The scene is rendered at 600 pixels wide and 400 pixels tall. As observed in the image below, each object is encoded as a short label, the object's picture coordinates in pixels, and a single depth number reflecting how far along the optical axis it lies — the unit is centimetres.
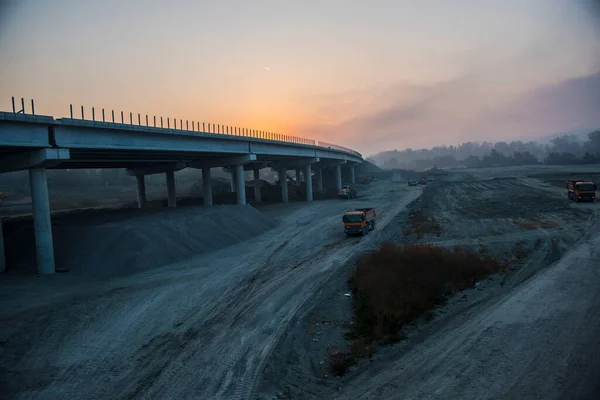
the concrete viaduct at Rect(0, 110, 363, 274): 2172
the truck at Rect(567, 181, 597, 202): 3953
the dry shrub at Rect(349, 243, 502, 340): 1345
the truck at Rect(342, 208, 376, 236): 3083
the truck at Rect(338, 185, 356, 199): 6775
